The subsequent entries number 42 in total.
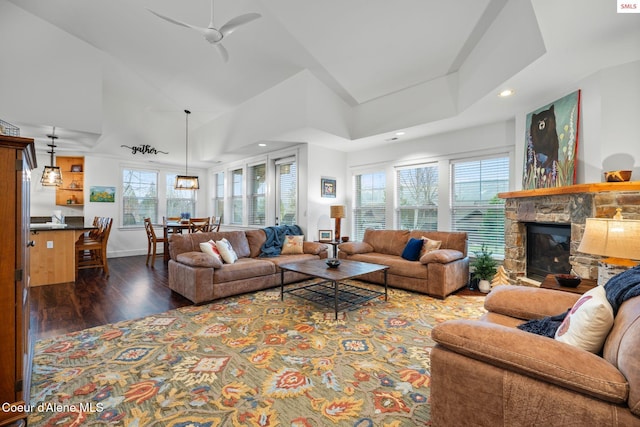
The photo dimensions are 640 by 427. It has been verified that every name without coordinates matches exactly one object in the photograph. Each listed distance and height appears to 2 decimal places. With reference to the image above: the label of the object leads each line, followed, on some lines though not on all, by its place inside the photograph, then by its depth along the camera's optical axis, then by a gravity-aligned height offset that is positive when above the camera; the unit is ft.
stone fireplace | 8.68 +0.06
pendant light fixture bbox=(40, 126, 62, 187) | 18.10 +2.16
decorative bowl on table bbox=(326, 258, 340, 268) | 12.30 -2.18
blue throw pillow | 14.65 -1.90
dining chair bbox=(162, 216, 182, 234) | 24.82 -0.75
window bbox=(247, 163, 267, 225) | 23.15 +1.42
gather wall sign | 24.00 +5.20
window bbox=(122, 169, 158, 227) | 25.40 +1.29
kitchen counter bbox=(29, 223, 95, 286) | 15.16 -2.41
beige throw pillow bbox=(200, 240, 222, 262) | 13.34 -1.77
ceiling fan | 10.33 +6.74
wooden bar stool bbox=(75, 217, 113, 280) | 17.25 -2.07
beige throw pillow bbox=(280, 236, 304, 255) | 16.70 -1.94
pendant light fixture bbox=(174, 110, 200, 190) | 21.81 +2.14
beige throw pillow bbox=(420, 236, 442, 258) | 14.51 -1.67
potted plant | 13.98 -2.82
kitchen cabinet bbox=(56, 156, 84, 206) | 22.90 +2.34
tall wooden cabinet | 5.12 -1.24
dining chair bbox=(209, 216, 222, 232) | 26.29 -0.86
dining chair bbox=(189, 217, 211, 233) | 20.70 -1.00
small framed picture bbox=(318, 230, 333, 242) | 18.64 -1.49
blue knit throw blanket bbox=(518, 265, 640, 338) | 4.21 -1.23
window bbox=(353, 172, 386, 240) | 19.95 +0.73
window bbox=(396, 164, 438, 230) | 17.57 +0.94
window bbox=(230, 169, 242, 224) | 25.73 +1.37
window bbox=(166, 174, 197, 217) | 27.94 +1.08
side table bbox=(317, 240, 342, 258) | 17.93 -1.90
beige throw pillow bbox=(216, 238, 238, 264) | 13.73 -1.94
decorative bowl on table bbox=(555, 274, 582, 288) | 7.57 -1.77
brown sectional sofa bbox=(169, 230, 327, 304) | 12.01 -2.55
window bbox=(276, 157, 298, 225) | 19.92 +1.46
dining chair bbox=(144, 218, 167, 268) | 20.25 -1.99
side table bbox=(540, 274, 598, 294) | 7.16 -1.89
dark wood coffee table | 11.21 -3.57
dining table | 21.22 -1.20
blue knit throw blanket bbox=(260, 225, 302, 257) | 16.42 -1.55
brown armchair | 3.25 -2.11
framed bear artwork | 10.50 +2.76
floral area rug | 5.58 -3.89
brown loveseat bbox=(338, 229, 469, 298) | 12.88 -2.39
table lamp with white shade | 6.05 -0.53
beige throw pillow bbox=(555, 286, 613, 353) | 4.01 -1.59
